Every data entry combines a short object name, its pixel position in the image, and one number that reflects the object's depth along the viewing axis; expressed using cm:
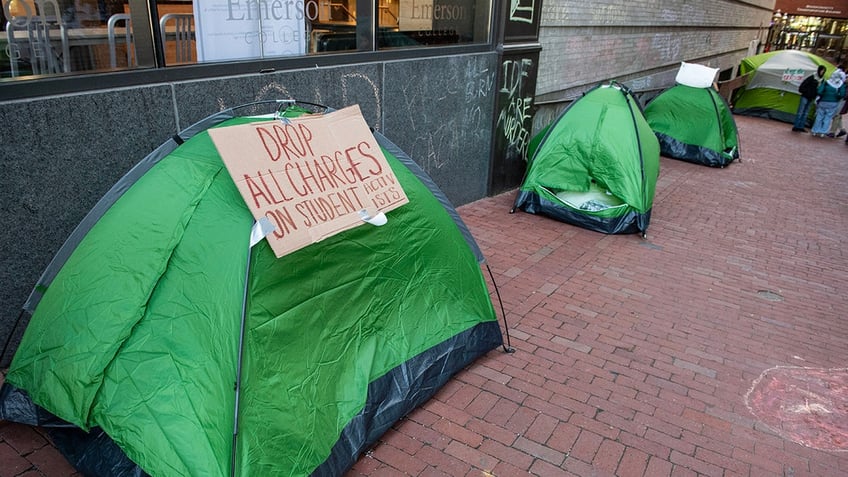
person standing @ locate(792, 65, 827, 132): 1460
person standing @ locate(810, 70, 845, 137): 1395
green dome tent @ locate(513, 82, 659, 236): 663
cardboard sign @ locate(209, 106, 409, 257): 293
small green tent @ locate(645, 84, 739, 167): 1043
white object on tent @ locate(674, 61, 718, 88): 1055
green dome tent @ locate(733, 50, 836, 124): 1567
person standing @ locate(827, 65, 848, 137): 1465
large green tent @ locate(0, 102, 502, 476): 264
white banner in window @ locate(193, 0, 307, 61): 423
